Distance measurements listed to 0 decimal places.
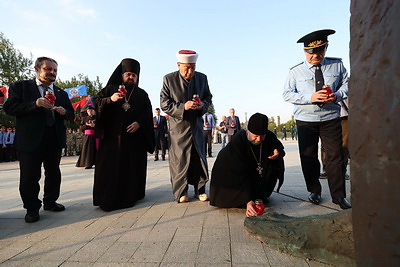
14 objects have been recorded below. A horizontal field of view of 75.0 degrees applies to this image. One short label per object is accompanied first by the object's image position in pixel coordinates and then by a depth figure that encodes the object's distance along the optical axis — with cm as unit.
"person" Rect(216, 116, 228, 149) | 1141
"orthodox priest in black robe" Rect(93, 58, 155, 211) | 342
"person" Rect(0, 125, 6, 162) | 1486
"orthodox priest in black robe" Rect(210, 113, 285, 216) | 298
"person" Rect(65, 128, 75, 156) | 1616
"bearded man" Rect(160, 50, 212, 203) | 360
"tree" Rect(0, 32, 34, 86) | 2817
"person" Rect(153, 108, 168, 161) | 1091
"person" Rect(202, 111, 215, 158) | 1037
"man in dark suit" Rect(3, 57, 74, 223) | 292
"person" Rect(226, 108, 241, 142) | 1083
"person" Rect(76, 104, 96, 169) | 807
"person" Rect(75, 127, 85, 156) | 1634
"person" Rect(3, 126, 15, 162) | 1506
